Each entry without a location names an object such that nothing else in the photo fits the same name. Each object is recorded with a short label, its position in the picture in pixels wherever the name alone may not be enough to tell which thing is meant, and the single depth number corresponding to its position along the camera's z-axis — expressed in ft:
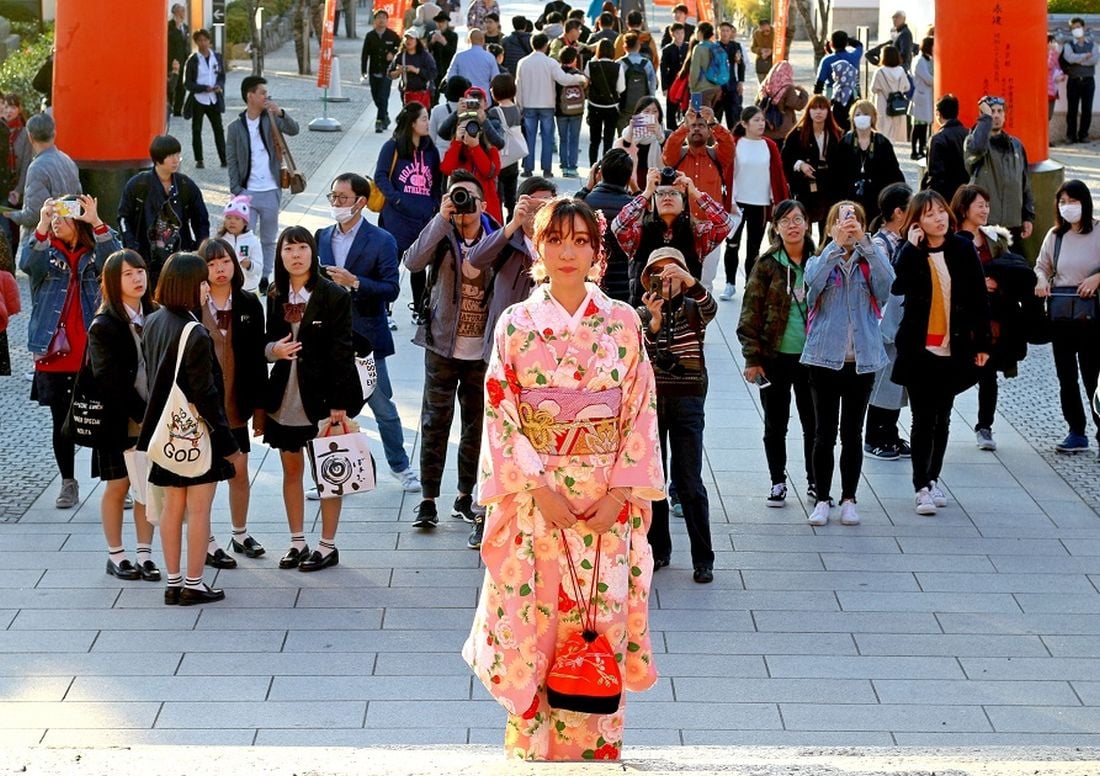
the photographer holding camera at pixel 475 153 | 38.91
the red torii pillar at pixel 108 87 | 45.88
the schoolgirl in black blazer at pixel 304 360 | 25.64
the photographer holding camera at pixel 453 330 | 27.25
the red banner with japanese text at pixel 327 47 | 78.07
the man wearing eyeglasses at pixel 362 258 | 28.68
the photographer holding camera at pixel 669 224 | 27.20
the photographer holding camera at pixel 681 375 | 24.76
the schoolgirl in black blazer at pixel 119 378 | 24.63
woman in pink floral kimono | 16.93
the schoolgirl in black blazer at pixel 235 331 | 25.48
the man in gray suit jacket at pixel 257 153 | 43.37
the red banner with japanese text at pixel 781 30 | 72.59
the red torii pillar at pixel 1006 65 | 47.26
